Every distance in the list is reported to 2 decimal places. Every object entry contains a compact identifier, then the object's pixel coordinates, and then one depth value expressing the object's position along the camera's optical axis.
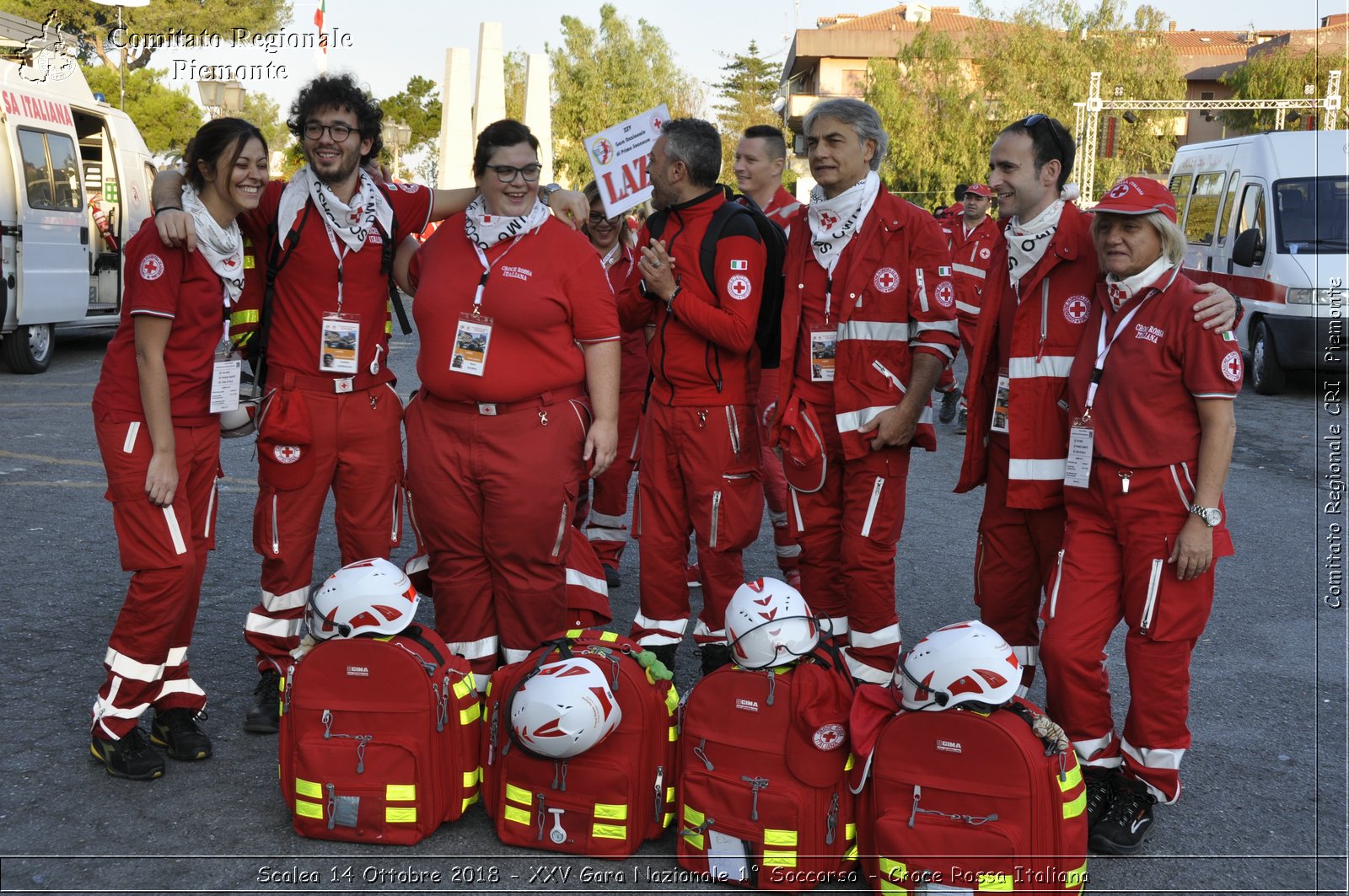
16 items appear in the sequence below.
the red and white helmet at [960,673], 3.54
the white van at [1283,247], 13.58
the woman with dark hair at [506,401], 4.53
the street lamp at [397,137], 26.72
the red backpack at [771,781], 3.65
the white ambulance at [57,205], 13.05
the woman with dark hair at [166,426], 4.20
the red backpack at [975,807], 3.43
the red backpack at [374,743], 3.87
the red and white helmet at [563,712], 3.68
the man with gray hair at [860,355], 4.72
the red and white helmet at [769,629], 3.78
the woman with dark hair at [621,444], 6.77
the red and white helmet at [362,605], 3.99
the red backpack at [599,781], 3.81
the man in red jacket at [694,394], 5.03
